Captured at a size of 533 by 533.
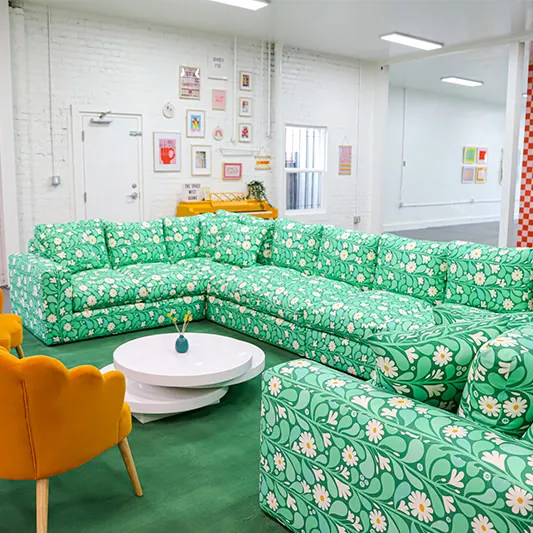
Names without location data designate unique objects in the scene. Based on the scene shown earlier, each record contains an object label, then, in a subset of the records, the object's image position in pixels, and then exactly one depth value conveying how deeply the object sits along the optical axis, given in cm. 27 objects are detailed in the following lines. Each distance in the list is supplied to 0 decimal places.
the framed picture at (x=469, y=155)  1407
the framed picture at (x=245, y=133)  884
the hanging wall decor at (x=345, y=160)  1025
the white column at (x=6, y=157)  655
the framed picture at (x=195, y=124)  827
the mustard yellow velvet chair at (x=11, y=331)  365
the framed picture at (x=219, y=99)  849
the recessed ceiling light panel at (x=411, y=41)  818
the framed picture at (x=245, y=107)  880
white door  744
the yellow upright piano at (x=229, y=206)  811
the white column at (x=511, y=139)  820
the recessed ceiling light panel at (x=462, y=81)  1146
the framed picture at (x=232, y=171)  873
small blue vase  354
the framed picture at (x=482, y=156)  1450
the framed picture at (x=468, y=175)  1417
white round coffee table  324
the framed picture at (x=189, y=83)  815
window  977
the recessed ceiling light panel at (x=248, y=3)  666
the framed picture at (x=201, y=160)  838
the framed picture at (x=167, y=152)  800
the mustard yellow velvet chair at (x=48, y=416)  200
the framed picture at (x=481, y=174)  1457
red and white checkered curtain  852
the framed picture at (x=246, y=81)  875
